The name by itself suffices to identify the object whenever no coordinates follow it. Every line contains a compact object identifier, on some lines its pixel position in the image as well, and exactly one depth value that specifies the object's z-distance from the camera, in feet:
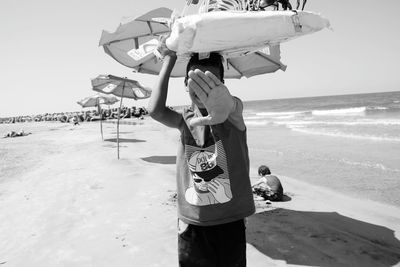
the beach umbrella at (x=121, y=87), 39.72
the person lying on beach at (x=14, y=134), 78.72
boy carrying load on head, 6.02
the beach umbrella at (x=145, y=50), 12.45
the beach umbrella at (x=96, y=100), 63.98
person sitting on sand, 19.39
